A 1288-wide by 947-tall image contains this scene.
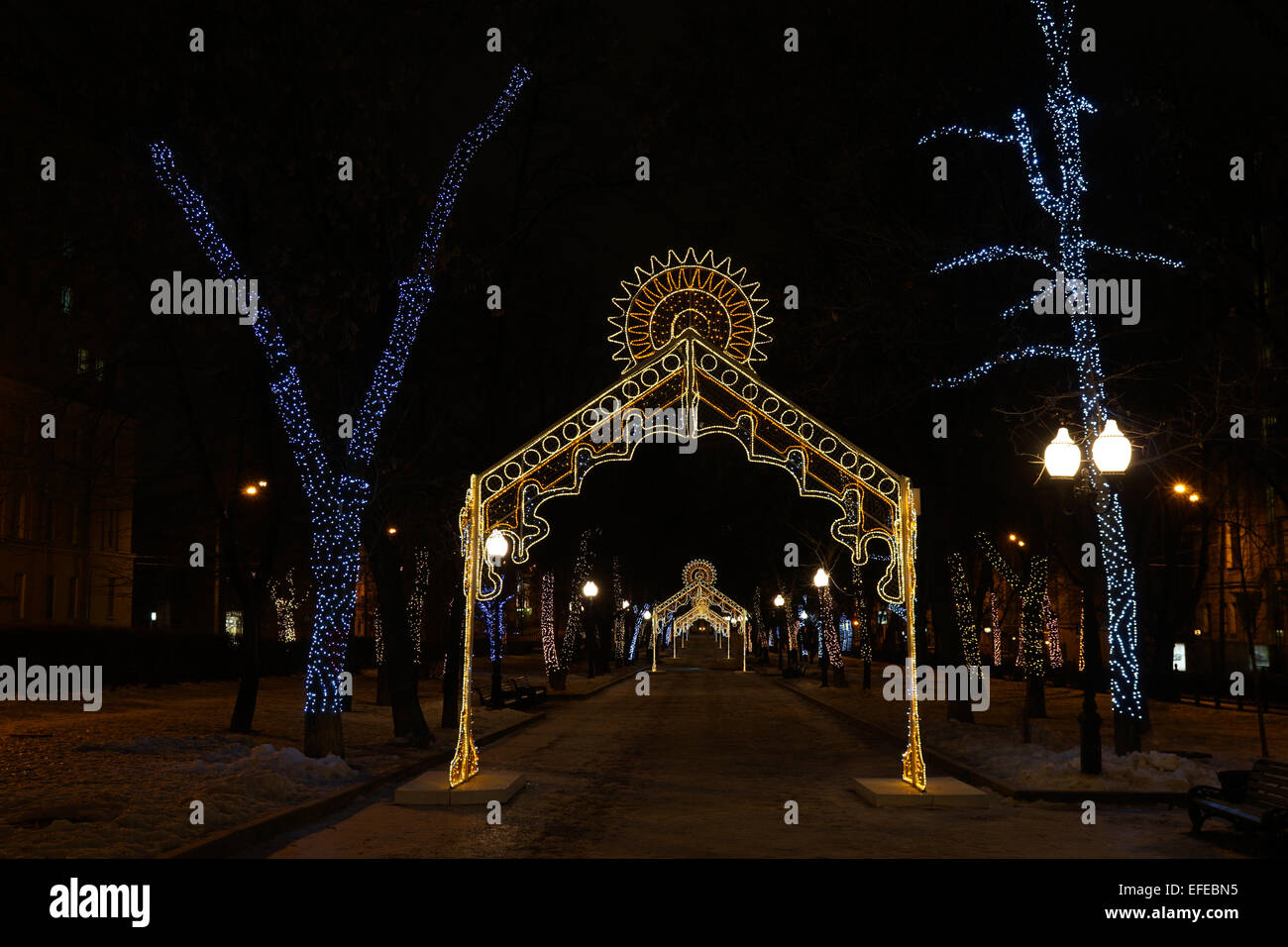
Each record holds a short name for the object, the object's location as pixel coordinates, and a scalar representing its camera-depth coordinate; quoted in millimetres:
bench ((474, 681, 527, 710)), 32656
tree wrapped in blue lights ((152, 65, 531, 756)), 17609
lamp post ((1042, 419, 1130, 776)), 14391
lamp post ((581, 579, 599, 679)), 54469
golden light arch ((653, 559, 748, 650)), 77450
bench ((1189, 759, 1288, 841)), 11375
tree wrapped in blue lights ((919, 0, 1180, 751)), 17609
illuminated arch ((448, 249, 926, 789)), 16484
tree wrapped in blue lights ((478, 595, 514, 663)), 32572
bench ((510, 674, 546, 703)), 34688
